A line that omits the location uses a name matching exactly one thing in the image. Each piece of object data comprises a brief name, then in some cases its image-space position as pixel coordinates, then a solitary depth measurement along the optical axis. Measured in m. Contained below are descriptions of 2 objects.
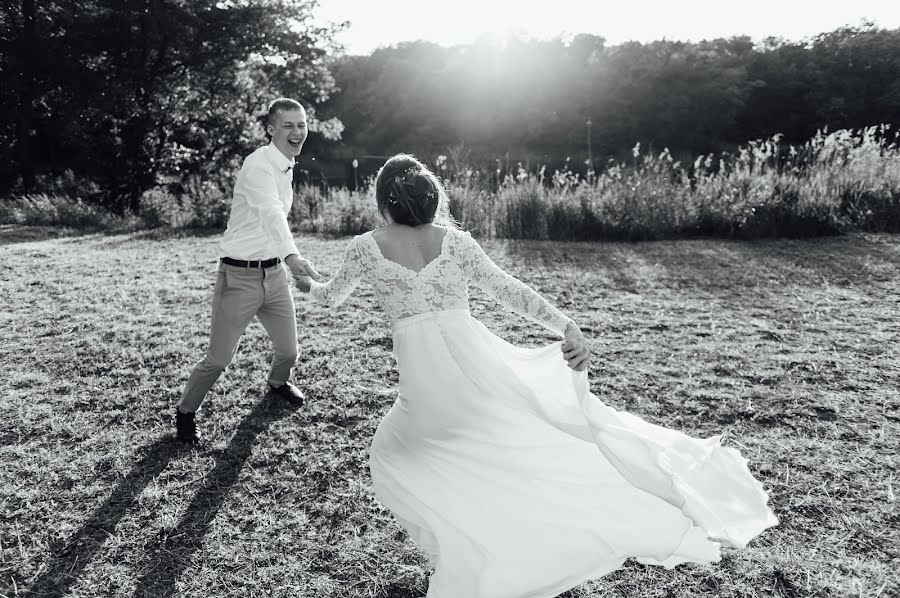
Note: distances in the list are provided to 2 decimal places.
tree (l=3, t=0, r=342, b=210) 17.67
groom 3.46
